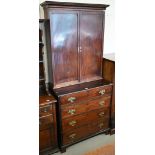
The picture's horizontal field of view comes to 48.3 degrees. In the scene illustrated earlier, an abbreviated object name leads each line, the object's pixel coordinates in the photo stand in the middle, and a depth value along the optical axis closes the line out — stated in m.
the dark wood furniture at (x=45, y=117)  2.00
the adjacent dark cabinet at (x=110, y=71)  2.38
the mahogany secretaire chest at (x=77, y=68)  2.06
